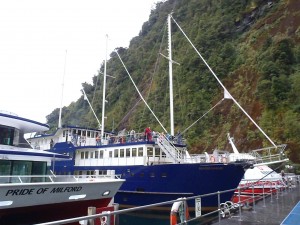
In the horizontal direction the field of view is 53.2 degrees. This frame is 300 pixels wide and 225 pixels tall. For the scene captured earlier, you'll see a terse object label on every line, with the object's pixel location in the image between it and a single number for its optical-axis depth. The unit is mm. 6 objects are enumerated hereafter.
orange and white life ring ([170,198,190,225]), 6879
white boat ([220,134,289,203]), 19033
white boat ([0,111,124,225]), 9852
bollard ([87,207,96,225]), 6900
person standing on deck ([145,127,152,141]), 20297
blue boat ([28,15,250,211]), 17203
